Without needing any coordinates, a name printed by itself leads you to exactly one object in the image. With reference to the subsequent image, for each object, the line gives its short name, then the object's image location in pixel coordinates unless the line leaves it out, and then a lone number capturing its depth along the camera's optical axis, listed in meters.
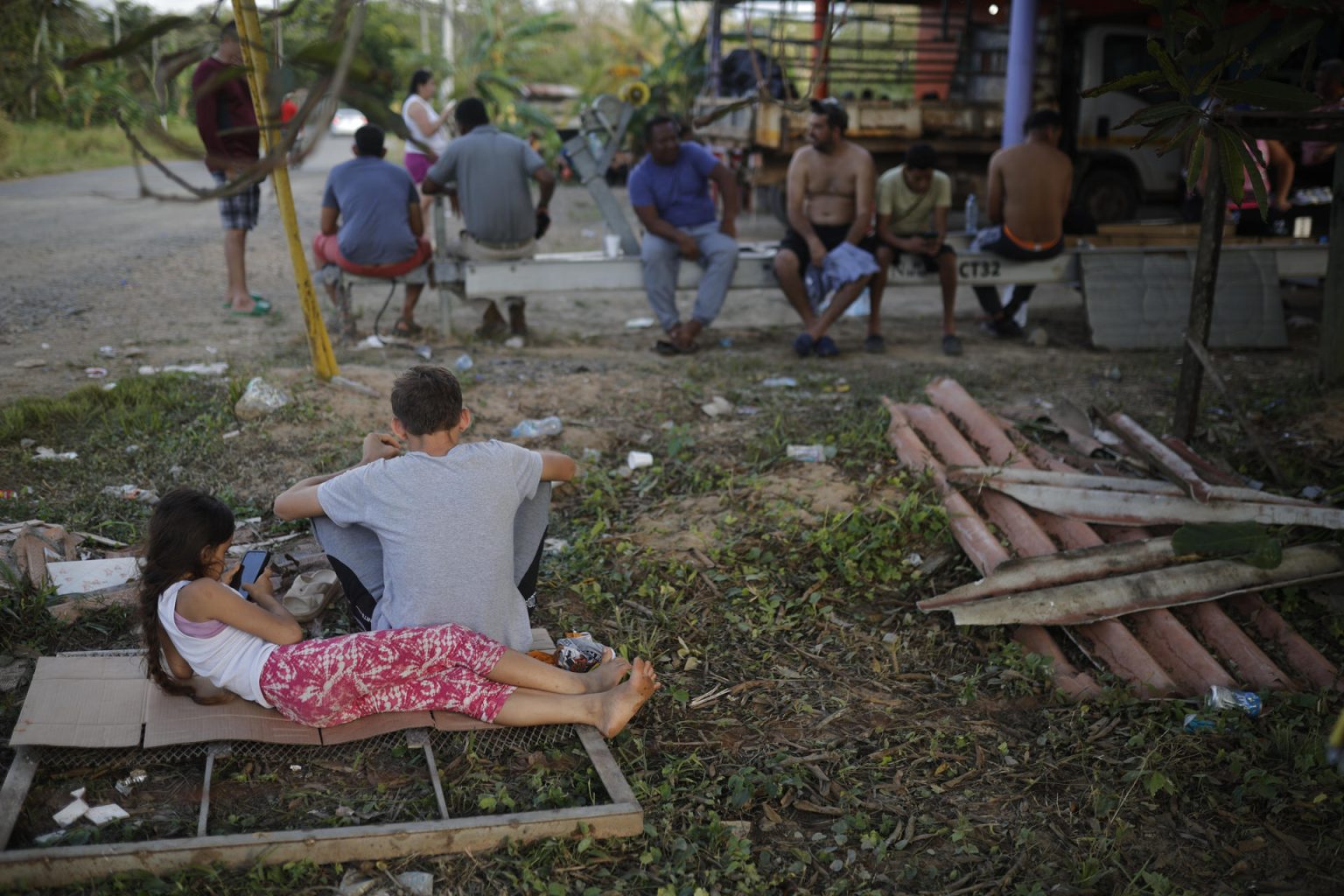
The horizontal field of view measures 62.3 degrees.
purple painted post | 8.88
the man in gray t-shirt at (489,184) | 7.18
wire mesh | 2.68
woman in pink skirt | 8.75
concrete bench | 7.39
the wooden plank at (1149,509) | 4.09
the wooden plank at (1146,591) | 3.70
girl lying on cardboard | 2.81
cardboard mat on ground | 2.42
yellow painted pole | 4.29
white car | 28.20
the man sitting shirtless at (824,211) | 7.27
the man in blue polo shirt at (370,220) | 6.91
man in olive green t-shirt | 7.52
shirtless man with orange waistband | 7.53
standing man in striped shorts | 6.70
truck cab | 11.08
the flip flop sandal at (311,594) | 3.54
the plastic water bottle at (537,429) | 5.34
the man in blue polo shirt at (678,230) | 7.31
